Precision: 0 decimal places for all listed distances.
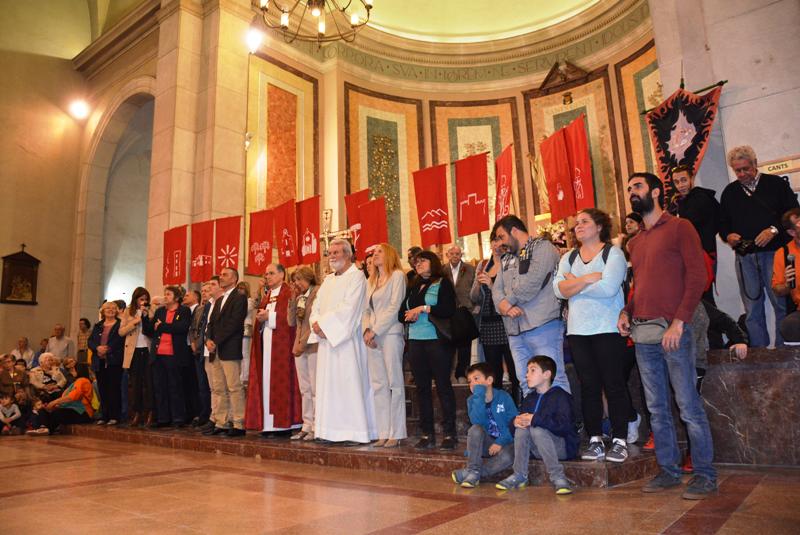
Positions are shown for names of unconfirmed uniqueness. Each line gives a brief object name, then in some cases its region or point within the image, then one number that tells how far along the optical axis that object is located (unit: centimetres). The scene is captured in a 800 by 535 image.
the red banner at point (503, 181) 759
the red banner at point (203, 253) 904
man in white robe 486
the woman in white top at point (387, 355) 461
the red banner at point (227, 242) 876
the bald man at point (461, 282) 504
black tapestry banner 531
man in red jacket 293
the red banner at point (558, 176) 788
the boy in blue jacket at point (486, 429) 343
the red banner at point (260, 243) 883
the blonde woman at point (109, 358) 729
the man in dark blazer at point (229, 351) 565
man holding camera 406
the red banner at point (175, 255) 930
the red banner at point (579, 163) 775
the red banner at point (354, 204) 839
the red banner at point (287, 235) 842
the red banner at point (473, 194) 750
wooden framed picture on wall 1126
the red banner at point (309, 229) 823
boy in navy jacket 325
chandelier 920
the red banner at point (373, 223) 795
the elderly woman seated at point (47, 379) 782
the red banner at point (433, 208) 779
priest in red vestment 548
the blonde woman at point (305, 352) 532
